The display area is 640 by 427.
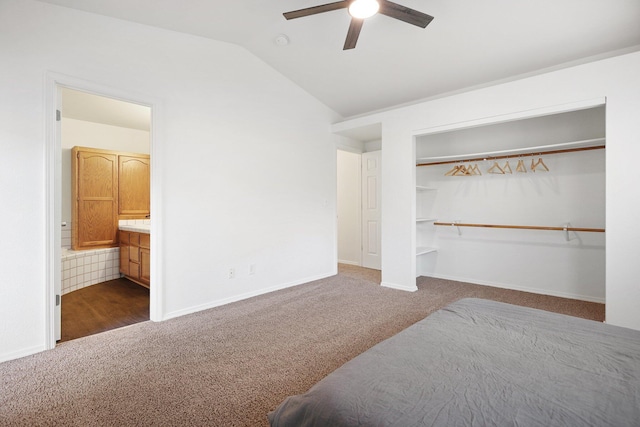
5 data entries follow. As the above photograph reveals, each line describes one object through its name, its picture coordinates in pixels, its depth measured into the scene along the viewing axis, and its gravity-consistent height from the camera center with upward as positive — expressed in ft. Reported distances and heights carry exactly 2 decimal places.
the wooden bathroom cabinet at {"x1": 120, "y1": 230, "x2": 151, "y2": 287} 13.20 -1.99
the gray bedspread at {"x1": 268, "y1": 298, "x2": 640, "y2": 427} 3.01 -1.93
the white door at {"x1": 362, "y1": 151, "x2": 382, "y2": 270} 17.98 +0.16
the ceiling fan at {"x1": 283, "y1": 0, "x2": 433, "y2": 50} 7.15 +4.76
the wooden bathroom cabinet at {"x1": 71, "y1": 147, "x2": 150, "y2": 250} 14.57 +0.98
